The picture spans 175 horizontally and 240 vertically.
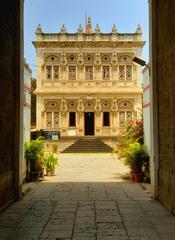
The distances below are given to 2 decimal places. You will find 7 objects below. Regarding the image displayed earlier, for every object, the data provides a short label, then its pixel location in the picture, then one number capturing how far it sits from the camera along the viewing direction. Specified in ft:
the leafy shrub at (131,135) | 40.37
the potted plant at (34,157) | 35.14
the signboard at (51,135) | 86.74
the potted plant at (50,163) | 41.68
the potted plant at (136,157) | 34.96
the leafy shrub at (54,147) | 83.25
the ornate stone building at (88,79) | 95.40
